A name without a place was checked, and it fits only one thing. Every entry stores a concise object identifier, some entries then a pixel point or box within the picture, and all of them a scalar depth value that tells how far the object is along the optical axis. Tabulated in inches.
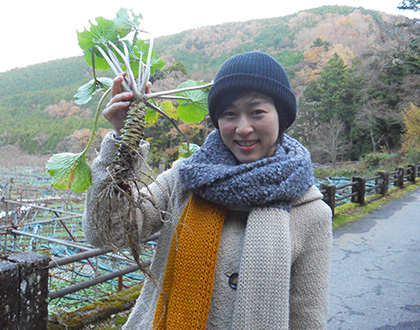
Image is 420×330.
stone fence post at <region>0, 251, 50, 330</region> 62.7
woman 41.2
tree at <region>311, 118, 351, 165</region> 920.9
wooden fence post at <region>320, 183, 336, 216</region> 264.0
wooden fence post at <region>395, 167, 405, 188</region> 461.1
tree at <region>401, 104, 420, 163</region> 669.0
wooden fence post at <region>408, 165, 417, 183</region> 509.7
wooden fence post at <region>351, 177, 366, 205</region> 323.1
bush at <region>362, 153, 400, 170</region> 749.3
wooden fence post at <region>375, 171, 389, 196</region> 385.6
